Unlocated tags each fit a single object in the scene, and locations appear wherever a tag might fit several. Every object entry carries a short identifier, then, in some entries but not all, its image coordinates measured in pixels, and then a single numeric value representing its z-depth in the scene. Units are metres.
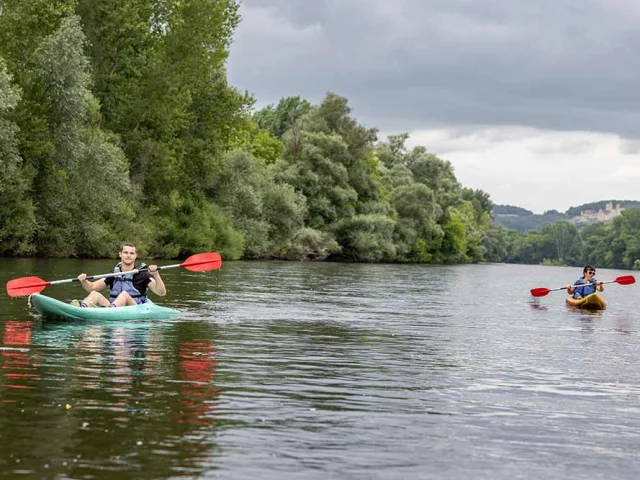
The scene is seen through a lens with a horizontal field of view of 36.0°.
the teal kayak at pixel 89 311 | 16.73
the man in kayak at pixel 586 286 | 29.05
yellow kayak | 28.72
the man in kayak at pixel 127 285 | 17.42
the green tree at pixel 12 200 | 38.94
